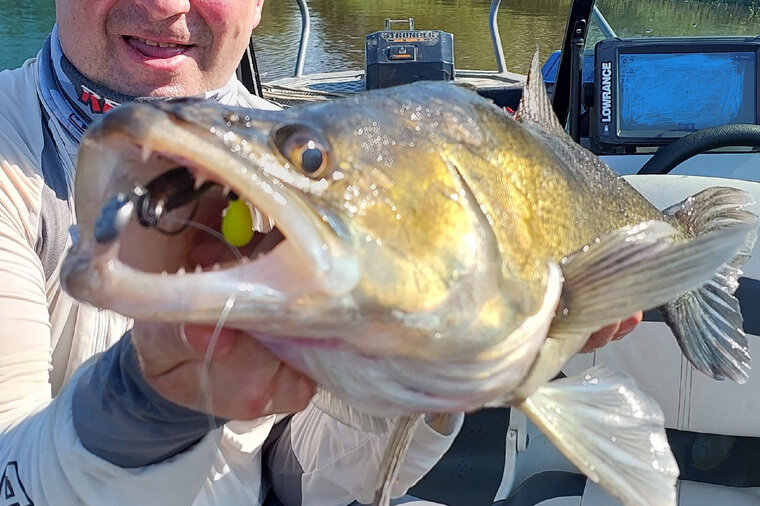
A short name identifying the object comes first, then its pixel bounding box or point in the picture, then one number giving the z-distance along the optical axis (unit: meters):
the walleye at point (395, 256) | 0.76
